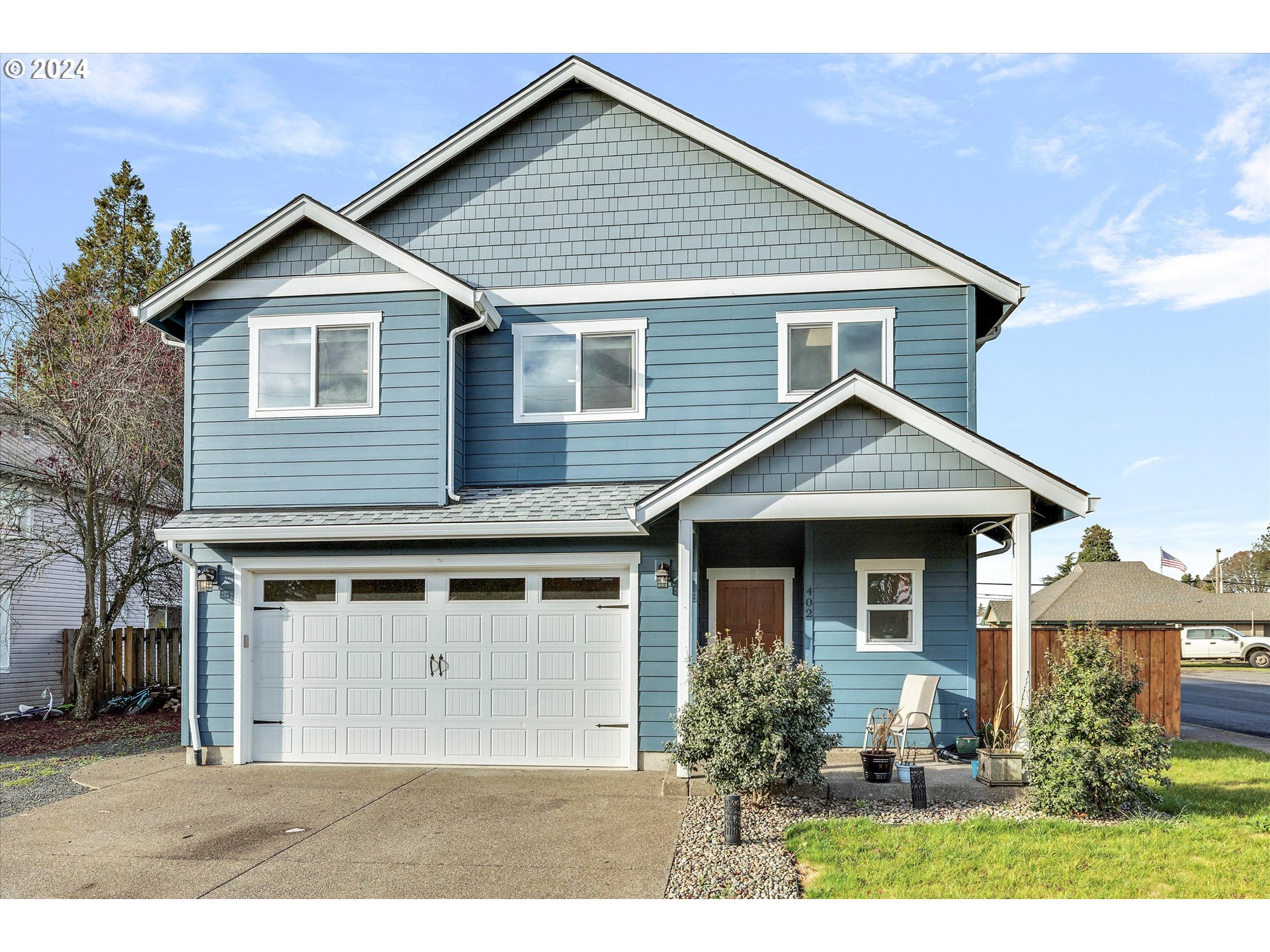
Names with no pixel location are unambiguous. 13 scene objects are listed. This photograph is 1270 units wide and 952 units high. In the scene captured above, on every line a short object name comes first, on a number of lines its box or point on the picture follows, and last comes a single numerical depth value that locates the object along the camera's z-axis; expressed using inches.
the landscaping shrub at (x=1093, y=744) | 295.1
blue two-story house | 411.5
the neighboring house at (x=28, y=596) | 575.5
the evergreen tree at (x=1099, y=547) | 1925.4
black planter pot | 344.2
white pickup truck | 1323.8
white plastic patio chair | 387.2
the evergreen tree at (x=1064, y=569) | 2147.4
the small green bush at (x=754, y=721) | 303.3
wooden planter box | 339.0
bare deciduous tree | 538.6
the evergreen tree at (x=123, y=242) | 1026.7
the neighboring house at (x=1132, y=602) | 1421.0
